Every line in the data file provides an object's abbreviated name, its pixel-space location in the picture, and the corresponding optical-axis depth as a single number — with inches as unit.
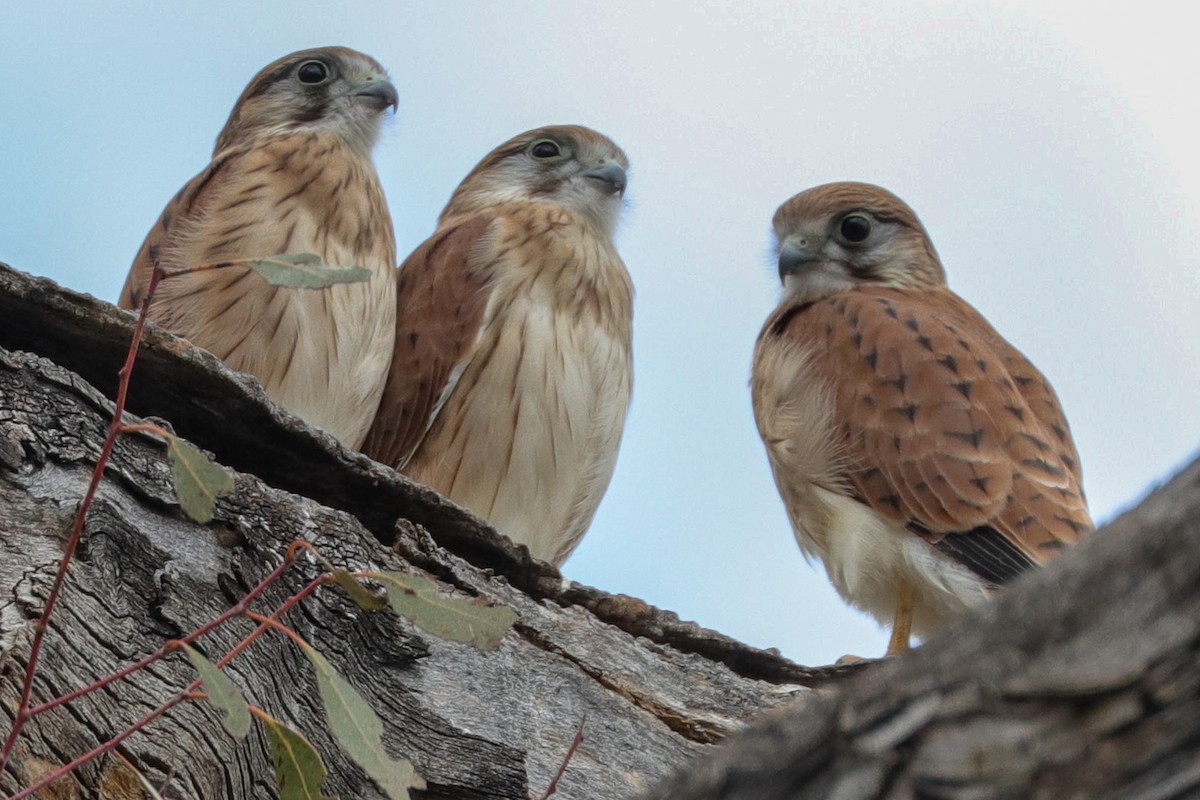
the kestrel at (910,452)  343.9
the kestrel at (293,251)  401.1
